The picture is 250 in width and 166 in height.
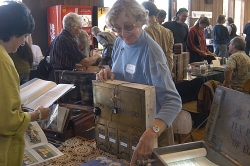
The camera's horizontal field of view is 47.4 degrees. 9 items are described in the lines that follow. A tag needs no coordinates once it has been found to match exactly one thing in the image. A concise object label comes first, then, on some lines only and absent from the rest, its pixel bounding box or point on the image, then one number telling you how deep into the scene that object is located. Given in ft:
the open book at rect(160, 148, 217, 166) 3.18
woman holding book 3.06
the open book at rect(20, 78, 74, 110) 4.51
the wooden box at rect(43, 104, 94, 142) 4.62
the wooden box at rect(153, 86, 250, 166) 2.98
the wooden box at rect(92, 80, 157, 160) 3.49
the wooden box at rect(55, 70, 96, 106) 5.84
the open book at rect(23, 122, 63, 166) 4.02
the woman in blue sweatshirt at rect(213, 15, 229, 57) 21.07
